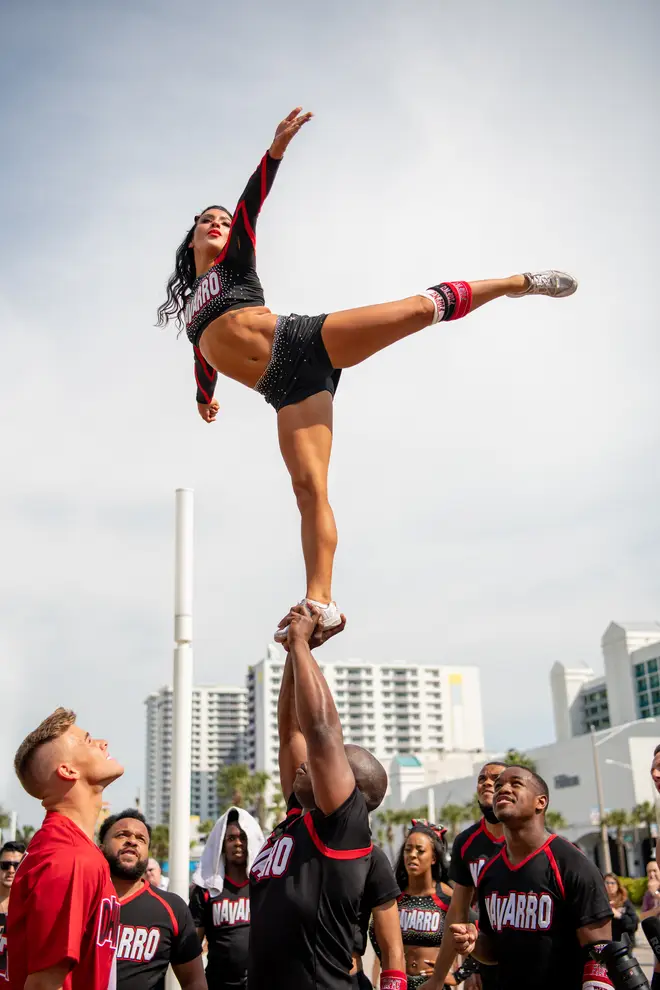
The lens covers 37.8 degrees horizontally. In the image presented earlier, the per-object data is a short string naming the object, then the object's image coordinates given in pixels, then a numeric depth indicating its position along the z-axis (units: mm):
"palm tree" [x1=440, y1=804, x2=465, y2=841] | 69000
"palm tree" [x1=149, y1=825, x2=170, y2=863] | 92250
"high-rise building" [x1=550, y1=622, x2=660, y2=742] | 68750
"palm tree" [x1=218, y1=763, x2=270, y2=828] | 89500
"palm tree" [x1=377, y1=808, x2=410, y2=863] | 76188
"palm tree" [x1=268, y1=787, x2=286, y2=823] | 83381
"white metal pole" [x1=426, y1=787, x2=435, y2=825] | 68600
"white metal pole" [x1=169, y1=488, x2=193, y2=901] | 9461
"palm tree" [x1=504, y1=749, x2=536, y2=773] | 59494
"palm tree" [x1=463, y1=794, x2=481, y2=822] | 62375
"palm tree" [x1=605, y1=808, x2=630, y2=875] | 50406
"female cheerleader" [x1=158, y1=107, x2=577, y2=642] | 4805
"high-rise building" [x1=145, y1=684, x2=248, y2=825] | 189500
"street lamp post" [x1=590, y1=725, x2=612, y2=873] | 46547
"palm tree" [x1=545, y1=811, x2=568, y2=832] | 53472
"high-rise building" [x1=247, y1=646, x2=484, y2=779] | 165500
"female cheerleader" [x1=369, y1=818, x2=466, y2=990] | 7277
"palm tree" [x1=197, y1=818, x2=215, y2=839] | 93250
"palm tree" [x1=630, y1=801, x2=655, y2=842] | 49250
